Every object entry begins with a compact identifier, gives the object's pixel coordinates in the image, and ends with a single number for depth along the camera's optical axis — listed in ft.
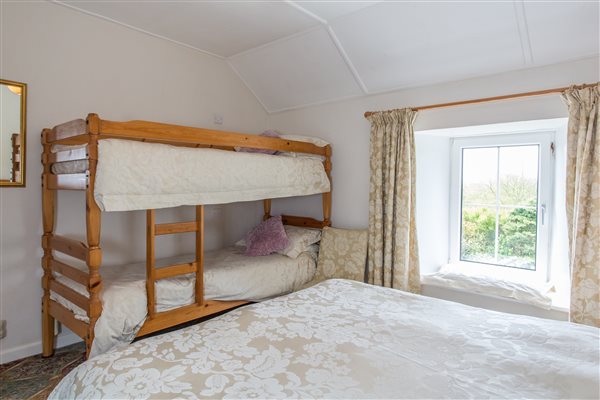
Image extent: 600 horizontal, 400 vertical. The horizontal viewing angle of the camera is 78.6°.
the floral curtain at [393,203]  9.12
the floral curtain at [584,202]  6.66
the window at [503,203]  8.77
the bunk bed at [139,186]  6.22
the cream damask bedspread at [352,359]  3.47
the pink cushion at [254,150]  9.75
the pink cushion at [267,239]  10.09
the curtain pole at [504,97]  7.08
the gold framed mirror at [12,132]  7.51
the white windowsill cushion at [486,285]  7.79
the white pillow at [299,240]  10.16
